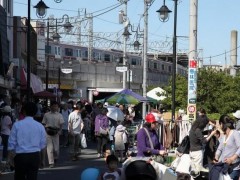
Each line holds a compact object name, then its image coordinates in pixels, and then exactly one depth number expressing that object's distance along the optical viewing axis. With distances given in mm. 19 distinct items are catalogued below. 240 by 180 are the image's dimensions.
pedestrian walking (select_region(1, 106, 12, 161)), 17453
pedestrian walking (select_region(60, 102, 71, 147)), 25083
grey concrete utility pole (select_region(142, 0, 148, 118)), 38644
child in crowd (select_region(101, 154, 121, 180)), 9992
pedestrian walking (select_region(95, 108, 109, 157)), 21391
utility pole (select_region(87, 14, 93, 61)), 78712
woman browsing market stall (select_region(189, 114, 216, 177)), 15523
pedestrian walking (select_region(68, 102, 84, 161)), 20328
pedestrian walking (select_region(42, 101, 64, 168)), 18094
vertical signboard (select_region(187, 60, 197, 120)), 21250
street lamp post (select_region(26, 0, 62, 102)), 24625
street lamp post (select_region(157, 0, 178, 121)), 26500
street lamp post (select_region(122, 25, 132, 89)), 45716
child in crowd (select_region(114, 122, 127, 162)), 20578
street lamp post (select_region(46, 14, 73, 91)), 39425
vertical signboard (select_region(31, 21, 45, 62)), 61928
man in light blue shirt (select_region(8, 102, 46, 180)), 10461
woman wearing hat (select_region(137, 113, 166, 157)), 11797
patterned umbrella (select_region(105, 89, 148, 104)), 33031
